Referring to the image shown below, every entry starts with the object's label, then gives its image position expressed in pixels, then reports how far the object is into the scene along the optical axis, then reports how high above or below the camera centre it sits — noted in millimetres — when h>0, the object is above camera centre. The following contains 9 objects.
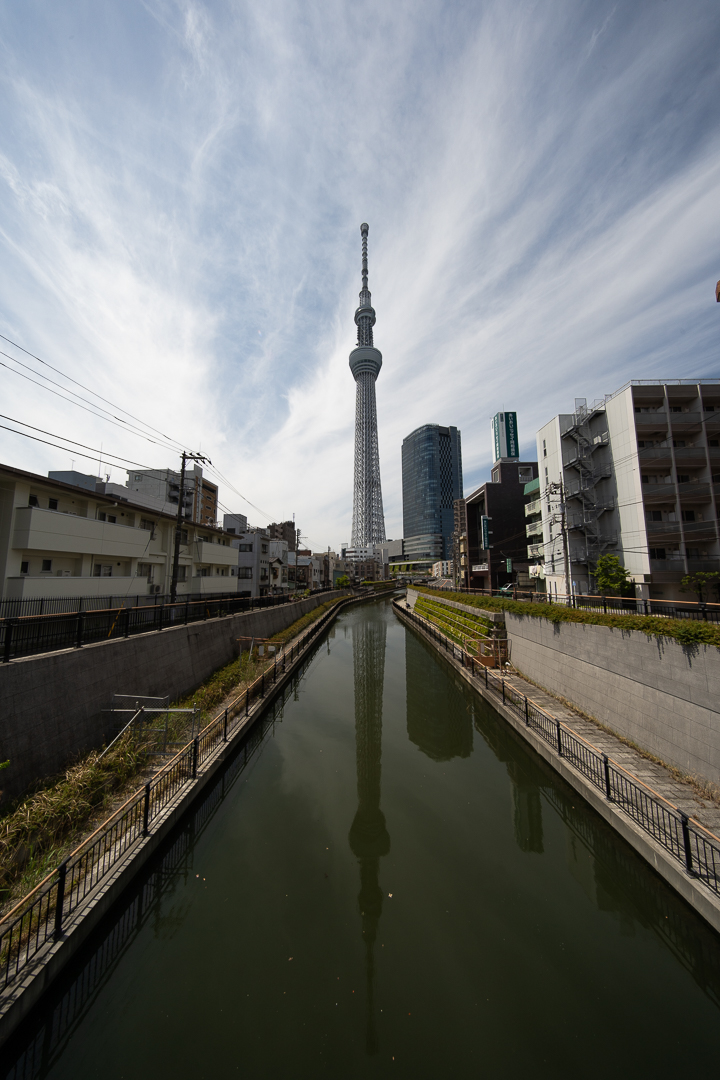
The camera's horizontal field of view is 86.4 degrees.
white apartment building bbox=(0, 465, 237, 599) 14406 +1854
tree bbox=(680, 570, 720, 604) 19406 -168
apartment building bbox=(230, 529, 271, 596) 41344 +2272
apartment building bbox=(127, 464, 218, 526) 43128 +12026
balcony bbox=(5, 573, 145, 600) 14125 -110
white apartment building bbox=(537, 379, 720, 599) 21781 +5879
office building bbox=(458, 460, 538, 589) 46000 +6572
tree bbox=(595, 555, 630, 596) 20147 +129
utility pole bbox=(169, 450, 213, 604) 17531 +2096
